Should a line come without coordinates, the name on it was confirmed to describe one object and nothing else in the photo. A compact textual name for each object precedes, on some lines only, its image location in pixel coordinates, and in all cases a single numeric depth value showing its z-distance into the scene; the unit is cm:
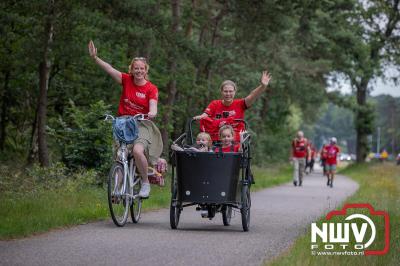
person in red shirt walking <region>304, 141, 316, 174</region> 5337
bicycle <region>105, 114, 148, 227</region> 1141
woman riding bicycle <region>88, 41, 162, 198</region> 1190
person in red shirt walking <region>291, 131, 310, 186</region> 3139
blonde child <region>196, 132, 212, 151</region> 1180
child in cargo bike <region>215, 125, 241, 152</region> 1180
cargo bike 1146
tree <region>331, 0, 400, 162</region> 5091
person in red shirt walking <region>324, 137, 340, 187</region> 3136
